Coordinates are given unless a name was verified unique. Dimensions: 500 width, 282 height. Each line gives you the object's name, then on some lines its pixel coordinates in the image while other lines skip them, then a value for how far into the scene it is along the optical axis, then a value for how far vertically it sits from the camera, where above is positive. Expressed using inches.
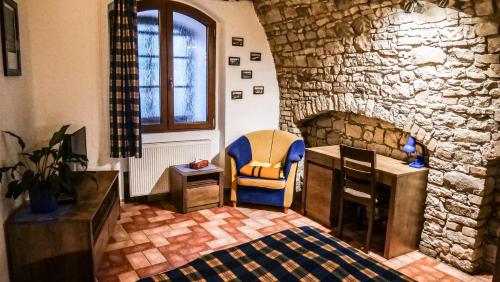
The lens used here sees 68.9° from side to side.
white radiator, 175.0 -38.8
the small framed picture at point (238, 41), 189.4 +22.4
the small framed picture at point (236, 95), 193.4 -5.5
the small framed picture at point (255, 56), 195.9 +15.4
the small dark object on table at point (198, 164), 174.7 -38.5
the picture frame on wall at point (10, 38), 100.4 +12.0
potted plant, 97.3 -27.8
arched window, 173.8 +8.3
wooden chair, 131.4 -33.9
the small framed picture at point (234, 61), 189.3 +12.1
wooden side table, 167.9 -48.4
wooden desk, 129.6 -40.8
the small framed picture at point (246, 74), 194.4 +5.7
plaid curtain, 154.1 +0.4
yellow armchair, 170.7 -40.8
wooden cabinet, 100.4 -45.7
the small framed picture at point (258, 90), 199.8 -2.7
